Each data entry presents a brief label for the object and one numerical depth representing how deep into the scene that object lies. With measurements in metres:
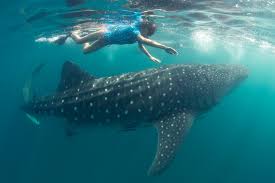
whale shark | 6.25
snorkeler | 7.31
